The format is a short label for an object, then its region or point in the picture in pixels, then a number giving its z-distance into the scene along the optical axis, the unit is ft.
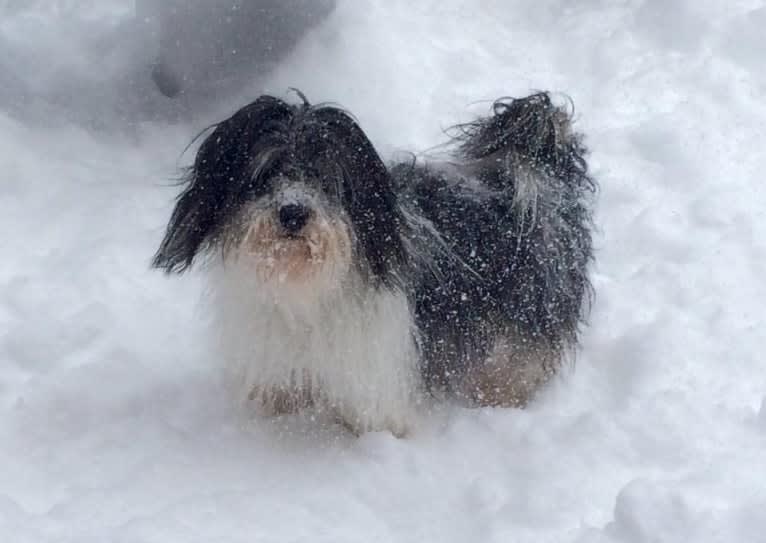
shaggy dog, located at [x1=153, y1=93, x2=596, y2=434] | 8.48
